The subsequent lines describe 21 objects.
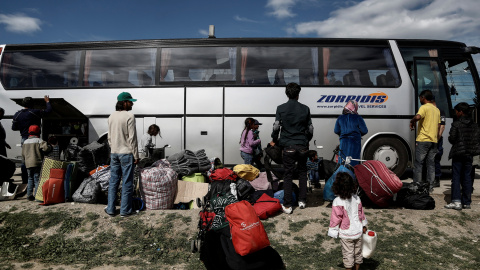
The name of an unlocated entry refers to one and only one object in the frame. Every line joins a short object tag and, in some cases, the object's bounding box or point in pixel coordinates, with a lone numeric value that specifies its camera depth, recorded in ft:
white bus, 26.84
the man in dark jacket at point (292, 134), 17.67
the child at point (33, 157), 20.42
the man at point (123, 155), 17.42
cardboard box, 19.48
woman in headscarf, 19.48
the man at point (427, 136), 20.53
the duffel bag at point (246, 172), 20.96
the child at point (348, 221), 11.14
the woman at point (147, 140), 25.94
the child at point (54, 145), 23.31
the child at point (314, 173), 23.62
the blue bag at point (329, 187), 18.16
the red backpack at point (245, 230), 11.25
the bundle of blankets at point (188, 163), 21.43
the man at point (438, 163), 24.29
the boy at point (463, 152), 18.37
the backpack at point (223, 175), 20.36
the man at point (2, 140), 23.20
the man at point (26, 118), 23.24
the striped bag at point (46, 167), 19.40
